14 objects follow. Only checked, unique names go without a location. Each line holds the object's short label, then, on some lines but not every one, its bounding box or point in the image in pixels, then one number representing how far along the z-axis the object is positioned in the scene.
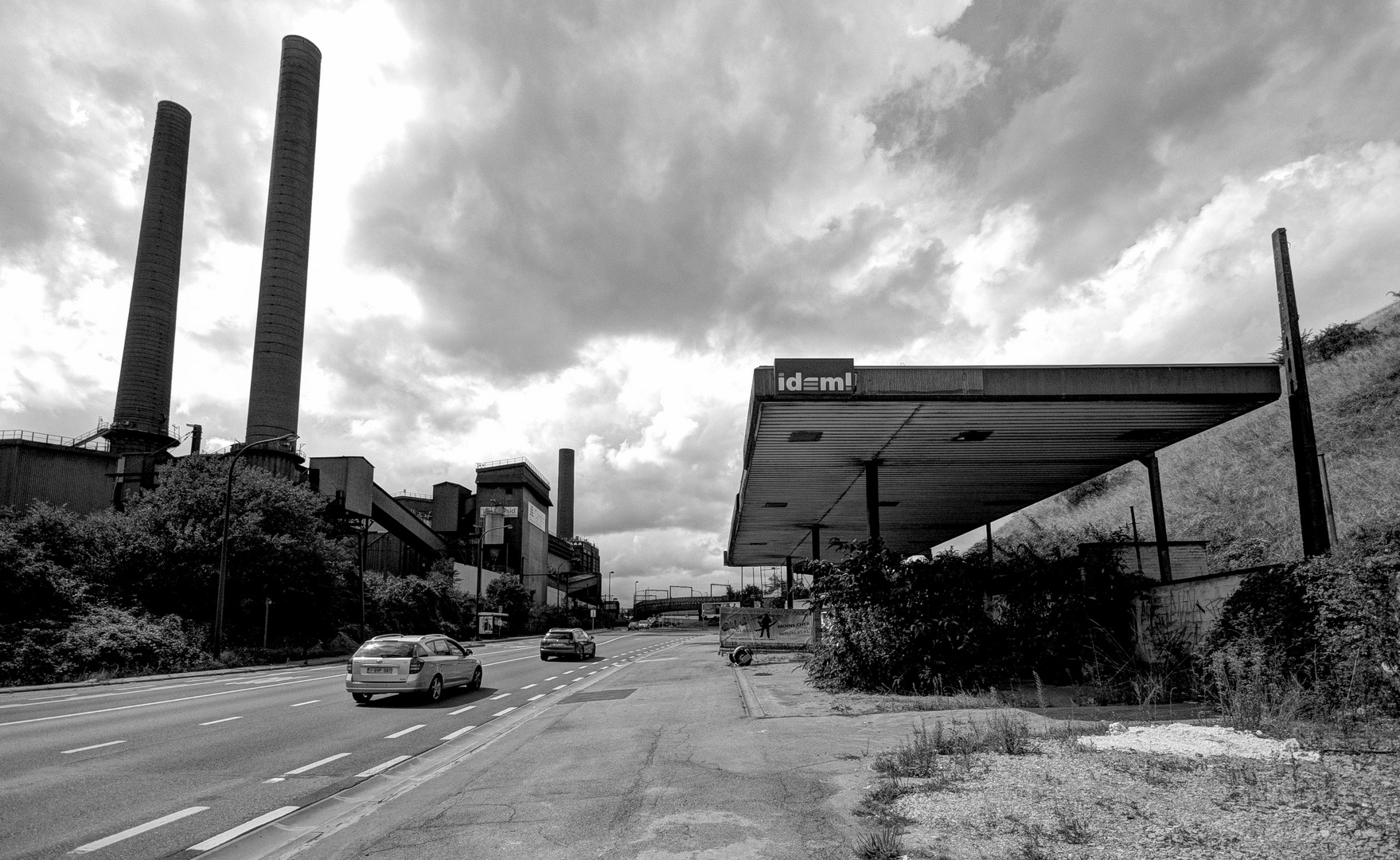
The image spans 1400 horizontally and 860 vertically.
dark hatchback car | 33.88
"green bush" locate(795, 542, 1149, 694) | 16.44
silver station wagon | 16.53
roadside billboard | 34.94
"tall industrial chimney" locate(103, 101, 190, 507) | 64.06
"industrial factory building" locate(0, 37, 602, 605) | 55.34
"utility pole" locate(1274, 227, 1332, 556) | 13.17
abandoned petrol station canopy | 15.29
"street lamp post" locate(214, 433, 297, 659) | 30.83
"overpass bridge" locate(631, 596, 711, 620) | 159.12
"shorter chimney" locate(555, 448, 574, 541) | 144.25
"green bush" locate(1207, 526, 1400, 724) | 9.30
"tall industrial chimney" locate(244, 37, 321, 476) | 56.69
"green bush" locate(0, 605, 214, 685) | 24.98
